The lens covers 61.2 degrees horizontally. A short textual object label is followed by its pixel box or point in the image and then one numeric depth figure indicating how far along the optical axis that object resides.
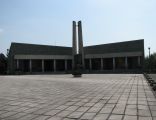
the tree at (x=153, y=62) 41.22
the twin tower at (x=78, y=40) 34.32
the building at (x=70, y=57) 35.11
